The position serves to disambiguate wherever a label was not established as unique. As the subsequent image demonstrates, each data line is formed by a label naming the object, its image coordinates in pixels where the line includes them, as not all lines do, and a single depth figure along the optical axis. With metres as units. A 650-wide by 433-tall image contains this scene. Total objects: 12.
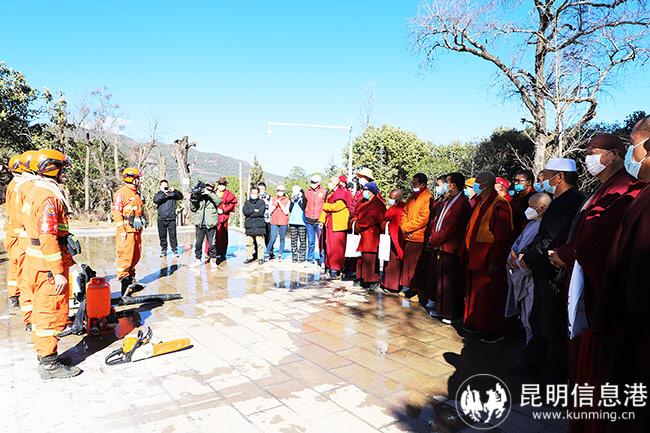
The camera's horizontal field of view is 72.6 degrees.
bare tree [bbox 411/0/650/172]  12.59
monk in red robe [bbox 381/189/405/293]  7.11
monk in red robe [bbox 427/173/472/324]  5.61
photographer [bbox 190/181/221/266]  9.11
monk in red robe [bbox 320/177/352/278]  8.20
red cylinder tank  4.88
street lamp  17.28
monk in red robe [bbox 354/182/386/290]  7.34
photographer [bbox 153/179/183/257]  9.73
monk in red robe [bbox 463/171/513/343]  4.81
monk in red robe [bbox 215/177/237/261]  9.77
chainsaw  4.25
